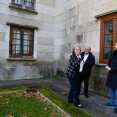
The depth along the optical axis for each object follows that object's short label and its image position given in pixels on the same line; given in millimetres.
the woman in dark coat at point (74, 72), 3254
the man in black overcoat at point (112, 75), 3229
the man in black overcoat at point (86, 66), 4137
